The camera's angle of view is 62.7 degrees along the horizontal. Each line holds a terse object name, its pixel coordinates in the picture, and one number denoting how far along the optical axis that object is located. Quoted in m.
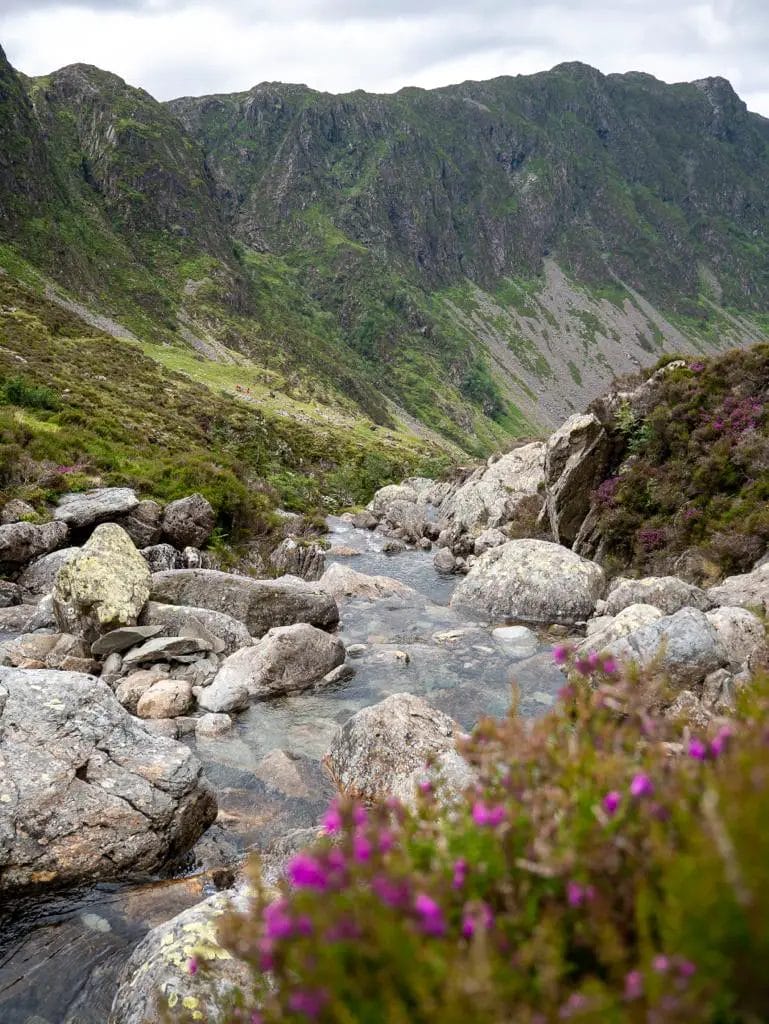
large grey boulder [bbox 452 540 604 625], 21.17
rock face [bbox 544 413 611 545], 27.30
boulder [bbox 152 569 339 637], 18.09
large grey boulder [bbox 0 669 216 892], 7.76
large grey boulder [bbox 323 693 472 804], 10.20
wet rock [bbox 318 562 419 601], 23.41
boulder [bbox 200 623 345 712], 13.70
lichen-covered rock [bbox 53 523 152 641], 15.62
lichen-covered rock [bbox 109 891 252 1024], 5.40
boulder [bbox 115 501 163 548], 22.64
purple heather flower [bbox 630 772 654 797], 2.66
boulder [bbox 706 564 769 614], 16.16
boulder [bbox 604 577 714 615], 17.25
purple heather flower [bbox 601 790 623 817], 2.71
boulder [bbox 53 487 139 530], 22.03
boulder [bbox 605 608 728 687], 12.33
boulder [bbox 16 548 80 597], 19.69
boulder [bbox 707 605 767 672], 12.78
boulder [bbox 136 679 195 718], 12.95
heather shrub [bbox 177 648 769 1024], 1.84
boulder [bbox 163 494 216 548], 23.80
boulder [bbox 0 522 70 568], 20.06
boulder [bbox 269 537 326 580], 26.38
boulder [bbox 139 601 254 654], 16.19
